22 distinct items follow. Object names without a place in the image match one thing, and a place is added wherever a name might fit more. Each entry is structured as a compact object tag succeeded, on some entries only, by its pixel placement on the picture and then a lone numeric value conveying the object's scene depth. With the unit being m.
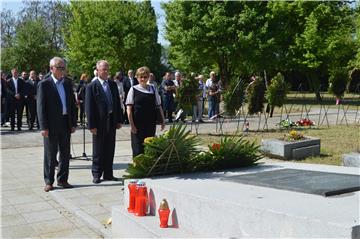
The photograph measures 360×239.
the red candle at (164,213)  4.75
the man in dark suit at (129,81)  18.12
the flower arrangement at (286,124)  15.59
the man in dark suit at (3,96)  17.69
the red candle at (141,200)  5.10
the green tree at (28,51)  37.56
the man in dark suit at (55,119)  7.93
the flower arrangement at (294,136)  10.83
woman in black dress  7.79
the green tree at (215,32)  31.66
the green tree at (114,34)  32.77
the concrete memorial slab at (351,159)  7.73
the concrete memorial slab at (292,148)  10.37
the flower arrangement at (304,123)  16.56
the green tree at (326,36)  31.47
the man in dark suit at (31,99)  17.64
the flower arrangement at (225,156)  5.89
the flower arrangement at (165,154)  5.55
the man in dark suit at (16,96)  17.59
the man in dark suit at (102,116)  8.29
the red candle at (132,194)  5.18
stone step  3.62
